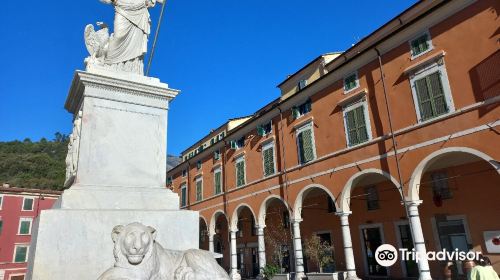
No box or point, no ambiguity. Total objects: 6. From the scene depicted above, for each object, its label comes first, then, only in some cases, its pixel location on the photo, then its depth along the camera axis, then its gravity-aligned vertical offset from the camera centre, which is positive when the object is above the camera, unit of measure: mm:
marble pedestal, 3680 +919
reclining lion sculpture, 2982 -27
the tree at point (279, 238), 23891 +925
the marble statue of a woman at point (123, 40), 5207 +3083
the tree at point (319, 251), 20138 -73
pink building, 34375 +3733
